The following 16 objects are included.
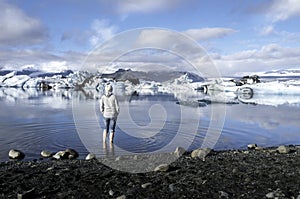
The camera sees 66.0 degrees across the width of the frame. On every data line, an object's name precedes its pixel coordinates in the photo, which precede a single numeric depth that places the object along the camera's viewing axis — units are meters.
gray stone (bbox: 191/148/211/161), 5.26
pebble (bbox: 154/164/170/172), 4.27
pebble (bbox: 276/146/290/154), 5.78
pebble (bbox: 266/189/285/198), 3.33
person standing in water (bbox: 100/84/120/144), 6.42
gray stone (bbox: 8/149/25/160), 5.52
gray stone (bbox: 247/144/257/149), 6.56
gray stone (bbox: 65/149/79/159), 5.55
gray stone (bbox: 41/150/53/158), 5.64
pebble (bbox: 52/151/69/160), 5.49
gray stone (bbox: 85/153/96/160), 5.22
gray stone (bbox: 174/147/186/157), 5.46
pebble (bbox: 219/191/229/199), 3.35
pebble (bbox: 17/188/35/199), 3.28
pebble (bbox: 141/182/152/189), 3.62
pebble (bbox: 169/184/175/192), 3.53
